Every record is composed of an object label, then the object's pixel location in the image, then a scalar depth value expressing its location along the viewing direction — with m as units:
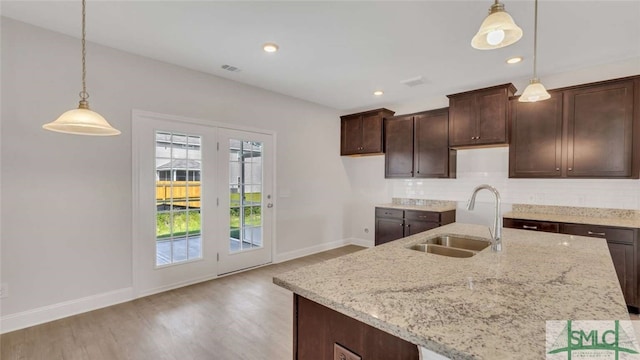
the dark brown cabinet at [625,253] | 2.77
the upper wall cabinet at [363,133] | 5.06
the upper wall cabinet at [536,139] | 3.38
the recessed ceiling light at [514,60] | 3.17
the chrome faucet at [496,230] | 1.72
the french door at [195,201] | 3.23
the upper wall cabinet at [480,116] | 3.69
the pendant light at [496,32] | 1.40
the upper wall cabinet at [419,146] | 4.34
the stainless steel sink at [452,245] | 2.00
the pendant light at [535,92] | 2.21
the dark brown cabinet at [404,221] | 4.20
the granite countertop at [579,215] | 3.01
